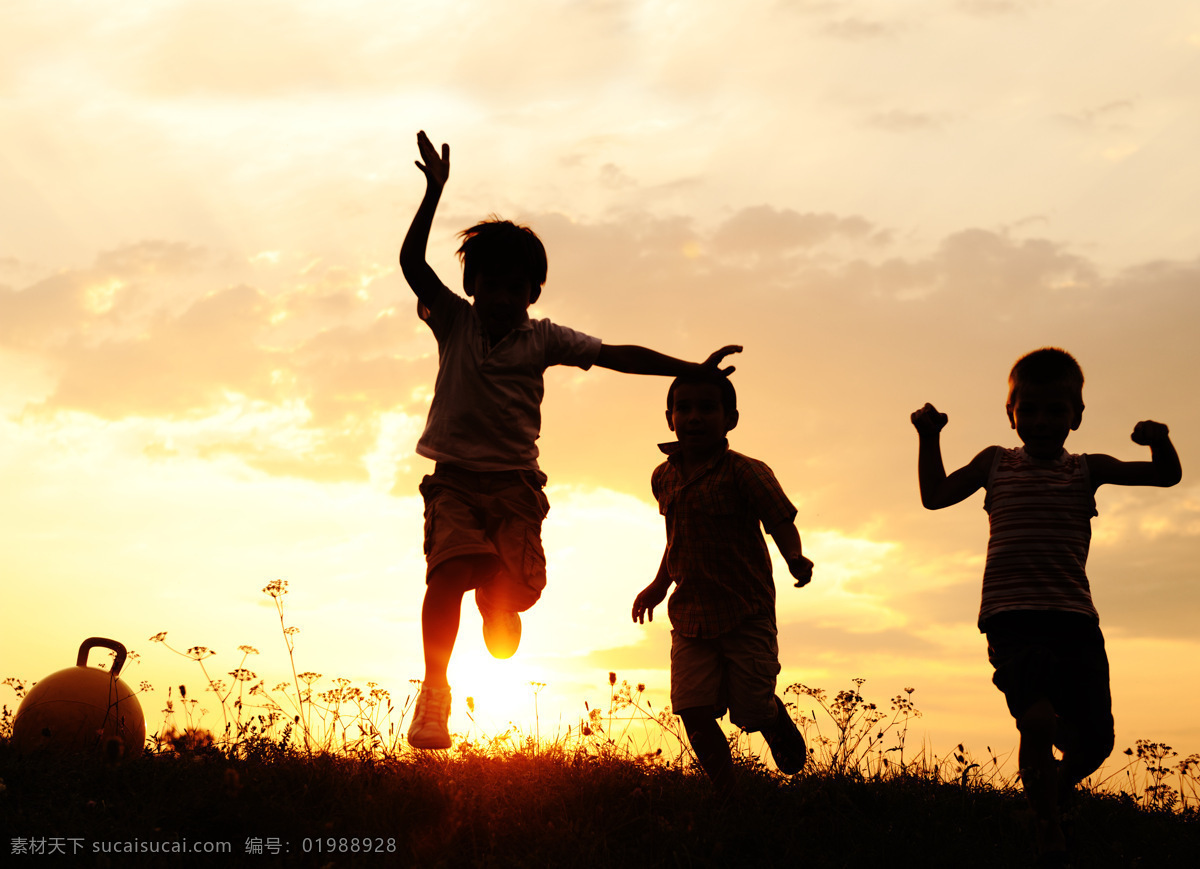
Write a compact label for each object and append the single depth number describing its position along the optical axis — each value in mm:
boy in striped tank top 5164
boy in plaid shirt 6070
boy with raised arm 5750
